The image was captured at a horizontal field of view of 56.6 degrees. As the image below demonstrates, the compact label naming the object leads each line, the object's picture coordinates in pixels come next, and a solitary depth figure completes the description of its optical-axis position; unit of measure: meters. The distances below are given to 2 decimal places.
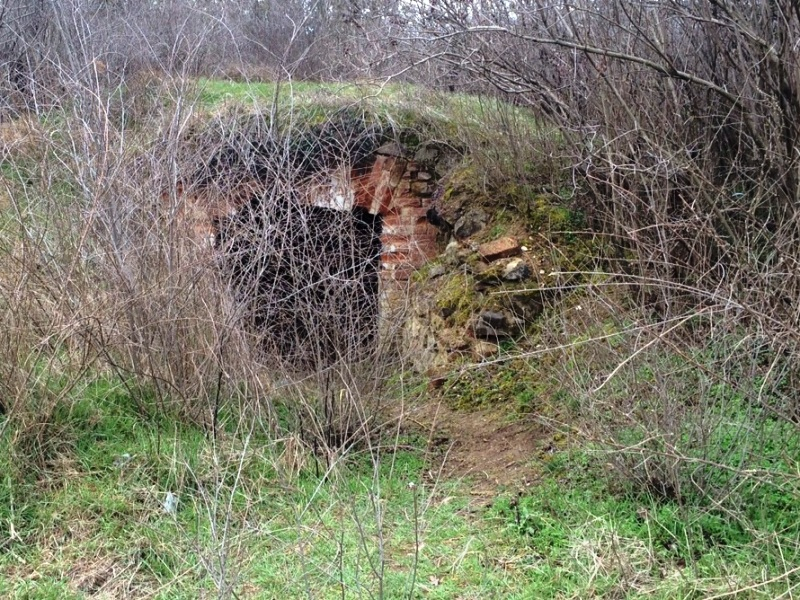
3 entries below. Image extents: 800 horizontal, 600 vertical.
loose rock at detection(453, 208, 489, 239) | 7.00
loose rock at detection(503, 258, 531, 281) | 6.38
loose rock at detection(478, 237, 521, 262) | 6.54
